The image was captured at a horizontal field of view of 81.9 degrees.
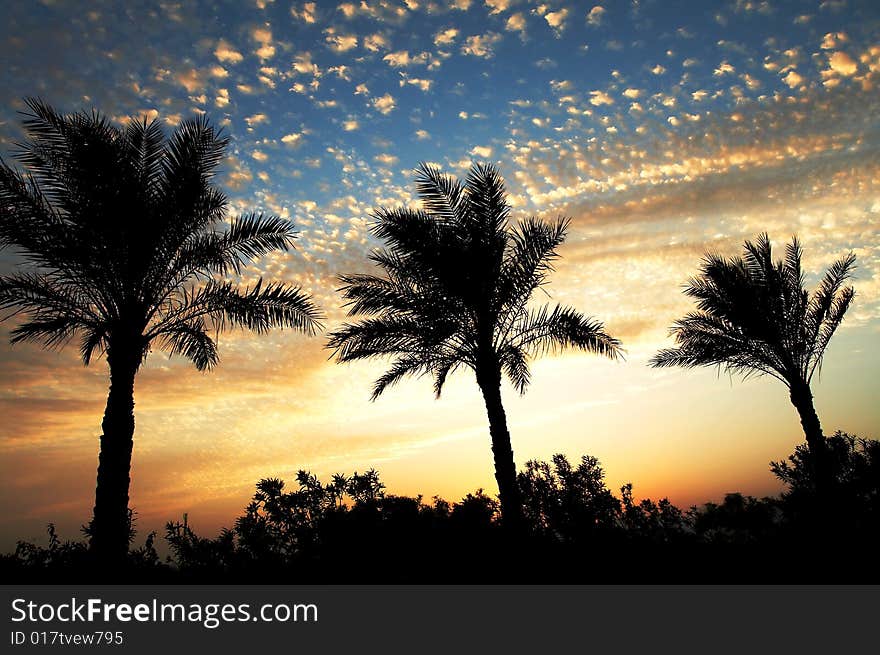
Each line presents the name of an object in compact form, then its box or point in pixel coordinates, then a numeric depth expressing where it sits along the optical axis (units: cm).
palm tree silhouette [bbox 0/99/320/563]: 915
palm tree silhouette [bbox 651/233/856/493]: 1488
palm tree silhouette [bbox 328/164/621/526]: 1174
